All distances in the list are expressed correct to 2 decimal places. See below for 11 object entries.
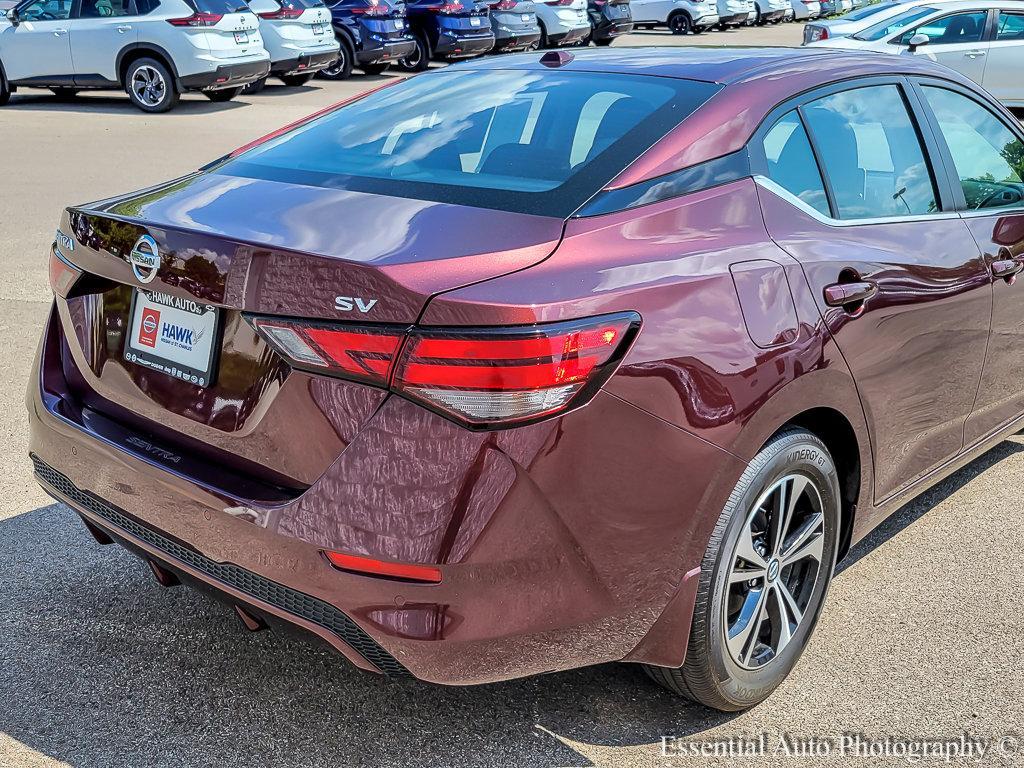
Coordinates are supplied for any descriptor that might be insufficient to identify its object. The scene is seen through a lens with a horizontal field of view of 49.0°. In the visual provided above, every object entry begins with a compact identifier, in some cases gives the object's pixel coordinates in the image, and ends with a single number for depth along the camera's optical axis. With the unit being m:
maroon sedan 2.22
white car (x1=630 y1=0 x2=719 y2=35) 32.09
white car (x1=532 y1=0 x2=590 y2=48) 23.22
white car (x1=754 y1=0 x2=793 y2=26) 37.78
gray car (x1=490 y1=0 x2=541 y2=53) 21.14
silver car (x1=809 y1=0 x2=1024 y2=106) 15.23
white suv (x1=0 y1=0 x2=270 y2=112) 15.01
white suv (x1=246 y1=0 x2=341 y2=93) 16.97
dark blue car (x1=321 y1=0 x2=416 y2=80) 19.30
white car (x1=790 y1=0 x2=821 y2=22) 40.00
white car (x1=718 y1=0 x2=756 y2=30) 33.81
